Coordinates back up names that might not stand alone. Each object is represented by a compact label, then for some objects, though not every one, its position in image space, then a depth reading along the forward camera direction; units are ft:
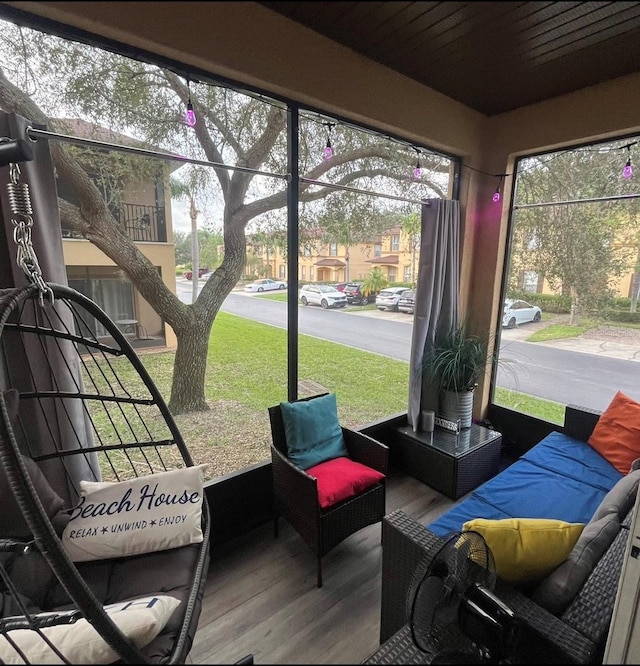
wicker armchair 6.47
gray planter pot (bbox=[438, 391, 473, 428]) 9.80
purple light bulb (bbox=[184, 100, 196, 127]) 6.33
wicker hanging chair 2.97
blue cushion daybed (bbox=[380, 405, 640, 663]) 3.77
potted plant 9.67
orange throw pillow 7.84
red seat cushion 6.74
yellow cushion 4.25
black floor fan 2.82
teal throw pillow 7.63
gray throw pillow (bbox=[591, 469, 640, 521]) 5.55
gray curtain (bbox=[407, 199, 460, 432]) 9.45
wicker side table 8.80
